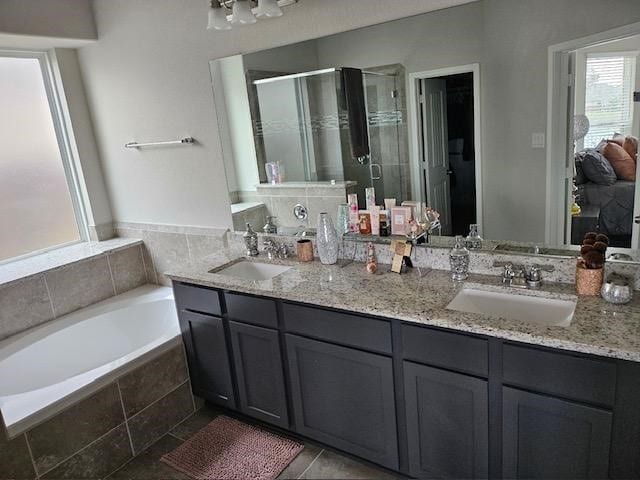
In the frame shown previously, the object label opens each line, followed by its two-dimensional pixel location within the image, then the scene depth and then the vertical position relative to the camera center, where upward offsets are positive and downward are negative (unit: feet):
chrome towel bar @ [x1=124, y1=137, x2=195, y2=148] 9.61 +0.26
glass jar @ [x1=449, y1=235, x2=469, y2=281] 6.75 -1.97
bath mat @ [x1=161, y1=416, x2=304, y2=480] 7.24 -4.88
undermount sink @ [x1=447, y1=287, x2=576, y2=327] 5.85 -2.41
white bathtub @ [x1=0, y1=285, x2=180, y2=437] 6.89 -3.40
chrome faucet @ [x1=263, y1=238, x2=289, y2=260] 8.85 -1.99
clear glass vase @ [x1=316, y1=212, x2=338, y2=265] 7.84 -1.68
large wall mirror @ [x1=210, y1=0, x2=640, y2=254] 5.83 +0.14
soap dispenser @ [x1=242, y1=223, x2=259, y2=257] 9.05 -1.84
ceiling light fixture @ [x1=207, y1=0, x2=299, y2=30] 7.18 +2.10
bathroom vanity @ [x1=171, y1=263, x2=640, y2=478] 4.82 -3.01
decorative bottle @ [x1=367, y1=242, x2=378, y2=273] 7.38 -1.98
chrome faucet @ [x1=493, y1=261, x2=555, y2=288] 6.30 -2.11
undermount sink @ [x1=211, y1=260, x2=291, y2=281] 8.43 -2.23
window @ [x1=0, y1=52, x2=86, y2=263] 10.32 +0.06
